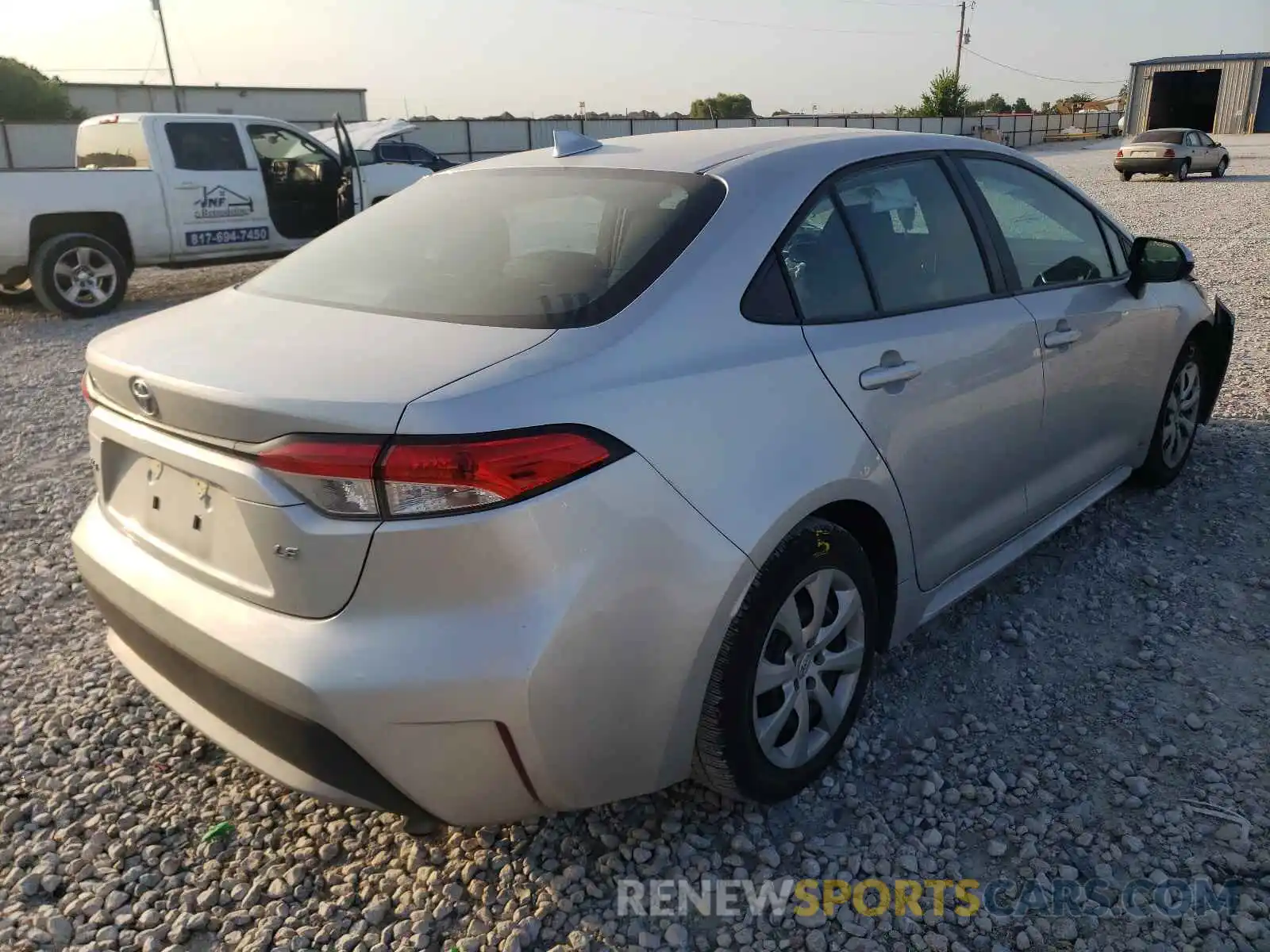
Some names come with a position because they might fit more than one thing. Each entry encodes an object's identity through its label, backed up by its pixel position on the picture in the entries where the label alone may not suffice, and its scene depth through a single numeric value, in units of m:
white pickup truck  9.44
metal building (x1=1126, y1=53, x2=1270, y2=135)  49.19
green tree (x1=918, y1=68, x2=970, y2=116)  54.66
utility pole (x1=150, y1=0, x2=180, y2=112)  39.41
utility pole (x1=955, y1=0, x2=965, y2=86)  54.97
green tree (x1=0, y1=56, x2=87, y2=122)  35.25
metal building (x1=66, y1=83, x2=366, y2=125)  31.50
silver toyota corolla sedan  1.86
